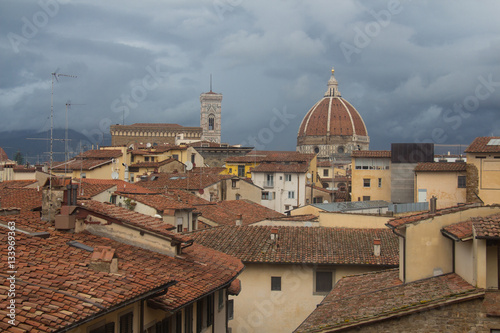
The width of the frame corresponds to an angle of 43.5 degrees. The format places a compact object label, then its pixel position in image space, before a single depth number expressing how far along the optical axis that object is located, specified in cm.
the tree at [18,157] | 8462
